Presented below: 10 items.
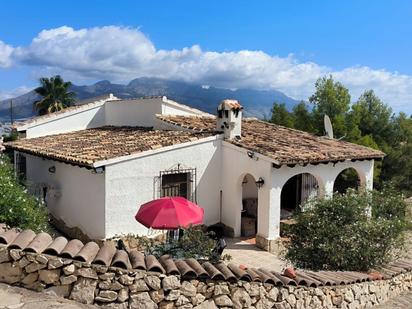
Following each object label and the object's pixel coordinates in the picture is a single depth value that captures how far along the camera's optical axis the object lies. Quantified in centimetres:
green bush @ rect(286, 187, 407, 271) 1116
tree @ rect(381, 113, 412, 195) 2816
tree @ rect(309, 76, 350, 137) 2897
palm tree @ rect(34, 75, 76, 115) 4475
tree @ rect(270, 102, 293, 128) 3080
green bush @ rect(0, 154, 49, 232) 930
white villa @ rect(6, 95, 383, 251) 1459
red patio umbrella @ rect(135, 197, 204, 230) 945
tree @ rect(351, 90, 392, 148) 2962
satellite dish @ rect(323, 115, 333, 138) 2188
